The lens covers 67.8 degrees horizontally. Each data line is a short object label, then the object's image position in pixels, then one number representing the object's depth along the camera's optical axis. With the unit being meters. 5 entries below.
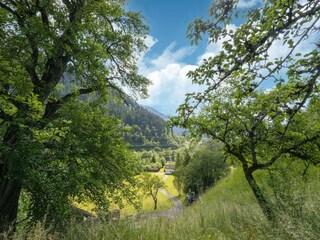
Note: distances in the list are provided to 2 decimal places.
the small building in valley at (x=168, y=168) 145.85
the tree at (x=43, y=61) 7.28
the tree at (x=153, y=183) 69.38
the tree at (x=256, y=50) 2.62
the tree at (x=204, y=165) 43.81
